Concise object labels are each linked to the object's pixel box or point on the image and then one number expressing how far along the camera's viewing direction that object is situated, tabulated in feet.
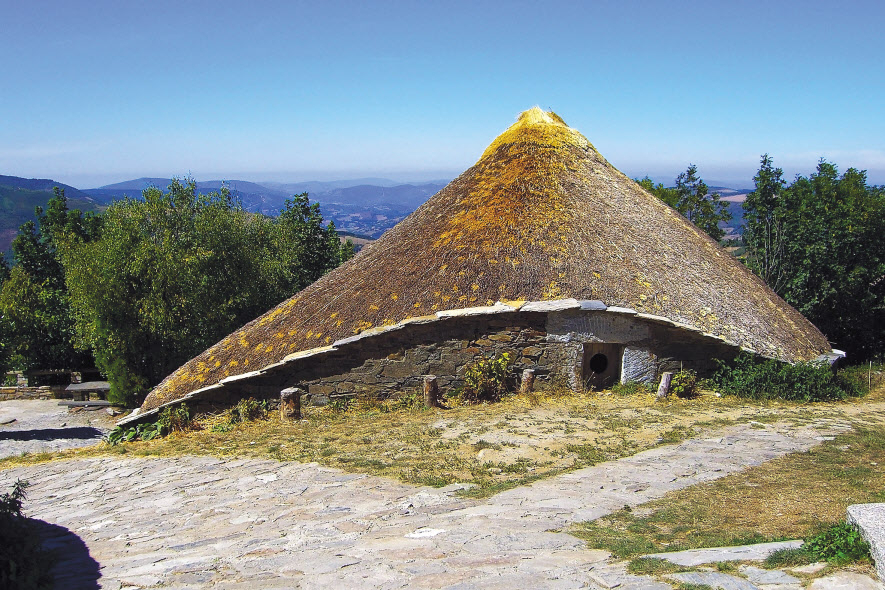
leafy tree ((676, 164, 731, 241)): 108.88
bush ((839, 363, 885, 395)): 49.14
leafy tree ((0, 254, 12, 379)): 69.46
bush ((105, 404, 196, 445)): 43.45
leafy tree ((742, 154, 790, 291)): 74.08
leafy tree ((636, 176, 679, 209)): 102.84
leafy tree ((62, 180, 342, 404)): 71.61
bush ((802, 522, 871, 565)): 16.21
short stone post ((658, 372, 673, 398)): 43.16
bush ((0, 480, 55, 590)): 17.22
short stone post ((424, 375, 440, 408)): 42.47
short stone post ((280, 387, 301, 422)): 42.45
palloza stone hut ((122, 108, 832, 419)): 43.88
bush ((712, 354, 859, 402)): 44.19
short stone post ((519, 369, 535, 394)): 43.88
